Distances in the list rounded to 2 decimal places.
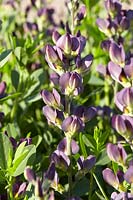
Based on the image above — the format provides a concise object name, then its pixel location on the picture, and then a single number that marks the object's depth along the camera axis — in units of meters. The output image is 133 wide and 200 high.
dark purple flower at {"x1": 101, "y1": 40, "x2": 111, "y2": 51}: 1.11
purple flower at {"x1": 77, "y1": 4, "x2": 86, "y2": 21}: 1.03
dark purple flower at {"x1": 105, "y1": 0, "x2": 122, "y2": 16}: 1.10
